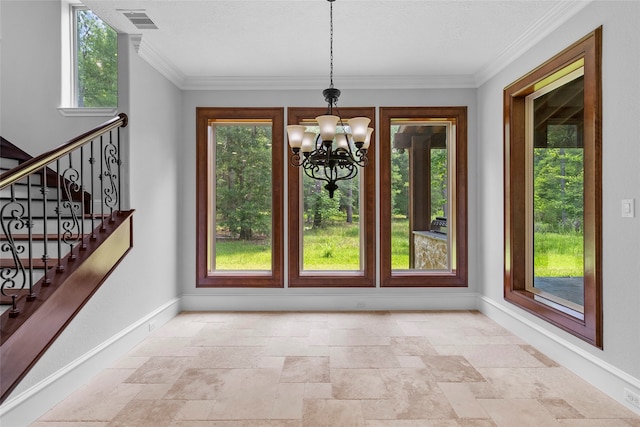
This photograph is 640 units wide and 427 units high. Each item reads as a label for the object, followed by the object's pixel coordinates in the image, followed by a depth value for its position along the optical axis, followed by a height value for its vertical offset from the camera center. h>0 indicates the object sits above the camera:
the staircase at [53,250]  1.97 -0.29
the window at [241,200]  4.39 +0.14
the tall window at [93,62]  3.68 +1.61
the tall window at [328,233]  4.40 -0.28
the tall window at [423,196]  4.38 +0.19
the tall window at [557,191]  2.56 +0.18
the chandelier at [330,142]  2.56 +0.55
